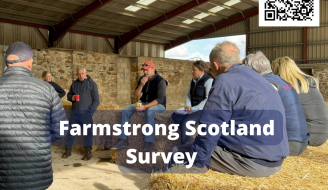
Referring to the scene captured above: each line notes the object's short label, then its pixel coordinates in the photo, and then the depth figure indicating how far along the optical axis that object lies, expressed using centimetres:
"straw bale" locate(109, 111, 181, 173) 436
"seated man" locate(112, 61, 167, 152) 445
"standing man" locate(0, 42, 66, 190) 194
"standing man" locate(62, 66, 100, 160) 502
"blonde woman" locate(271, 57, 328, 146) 307
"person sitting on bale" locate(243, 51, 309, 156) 278
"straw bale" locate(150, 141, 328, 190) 191
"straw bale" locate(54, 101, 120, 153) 555
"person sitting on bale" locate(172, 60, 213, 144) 398
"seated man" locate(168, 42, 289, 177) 193
